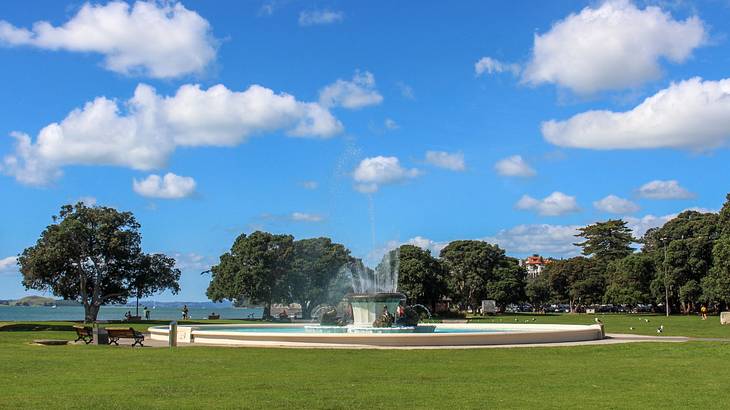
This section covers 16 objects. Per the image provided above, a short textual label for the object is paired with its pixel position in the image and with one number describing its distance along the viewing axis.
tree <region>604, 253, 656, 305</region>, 92.12
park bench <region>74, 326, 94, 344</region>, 29.17
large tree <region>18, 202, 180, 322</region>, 60.53
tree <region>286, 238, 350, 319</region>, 78.12
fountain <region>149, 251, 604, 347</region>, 26.36
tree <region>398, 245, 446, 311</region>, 79.88
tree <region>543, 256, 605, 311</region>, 110.75
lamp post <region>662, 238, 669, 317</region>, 83.91
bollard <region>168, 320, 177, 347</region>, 26.76
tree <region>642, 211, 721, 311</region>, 83.81
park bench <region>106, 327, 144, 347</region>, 28.57
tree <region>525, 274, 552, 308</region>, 120.69
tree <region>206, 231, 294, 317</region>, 75.25
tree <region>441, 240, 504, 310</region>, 100.19
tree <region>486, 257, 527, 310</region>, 98.50
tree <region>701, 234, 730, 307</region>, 67.88
